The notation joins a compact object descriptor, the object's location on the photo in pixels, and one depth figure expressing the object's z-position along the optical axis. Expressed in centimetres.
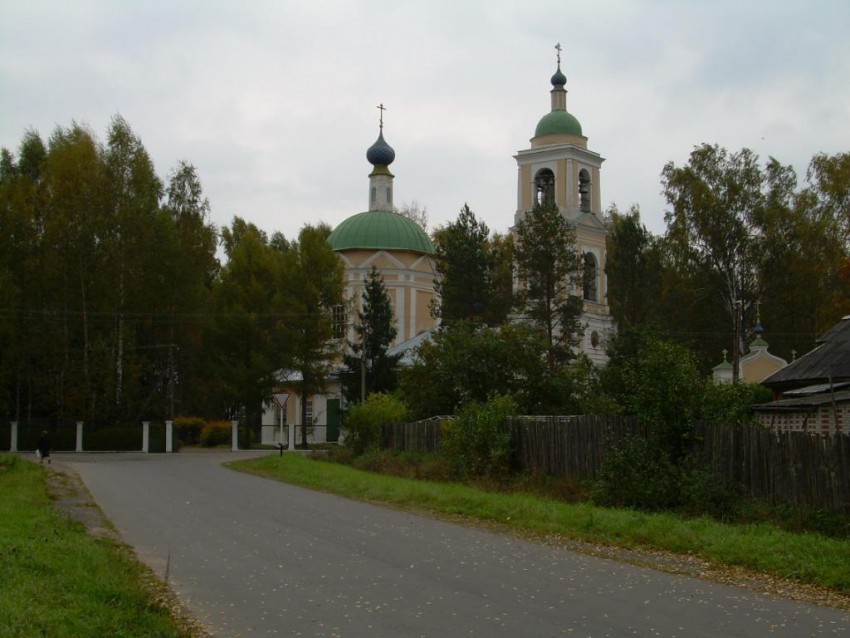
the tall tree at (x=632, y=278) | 5400
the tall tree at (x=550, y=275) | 4516
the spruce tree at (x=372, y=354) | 4716
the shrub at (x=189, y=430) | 5581
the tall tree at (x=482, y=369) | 2820
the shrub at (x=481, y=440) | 2217
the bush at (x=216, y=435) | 5438
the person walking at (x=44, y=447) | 3322
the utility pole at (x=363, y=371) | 4459
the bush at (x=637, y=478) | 1633
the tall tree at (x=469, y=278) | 5222
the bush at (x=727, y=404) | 1688
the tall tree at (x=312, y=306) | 5019
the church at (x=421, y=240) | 5266
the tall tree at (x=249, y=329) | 5059
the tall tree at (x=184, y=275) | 4828
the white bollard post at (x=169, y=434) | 4716
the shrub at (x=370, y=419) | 3106
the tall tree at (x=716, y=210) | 4478
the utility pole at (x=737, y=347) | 4443
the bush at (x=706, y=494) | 1537
